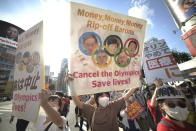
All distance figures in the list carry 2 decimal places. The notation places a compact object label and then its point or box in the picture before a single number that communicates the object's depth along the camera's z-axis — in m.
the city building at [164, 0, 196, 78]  9.42
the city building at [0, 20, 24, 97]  42.06
